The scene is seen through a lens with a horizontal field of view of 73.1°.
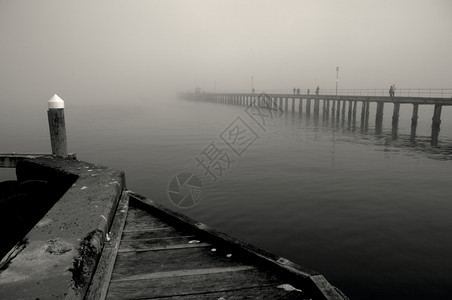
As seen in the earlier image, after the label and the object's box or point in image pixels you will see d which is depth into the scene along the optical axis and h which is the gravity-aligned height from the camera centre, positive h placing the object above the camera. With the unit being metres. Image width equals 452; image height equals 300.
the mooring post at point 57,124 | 5.97 -0.49
